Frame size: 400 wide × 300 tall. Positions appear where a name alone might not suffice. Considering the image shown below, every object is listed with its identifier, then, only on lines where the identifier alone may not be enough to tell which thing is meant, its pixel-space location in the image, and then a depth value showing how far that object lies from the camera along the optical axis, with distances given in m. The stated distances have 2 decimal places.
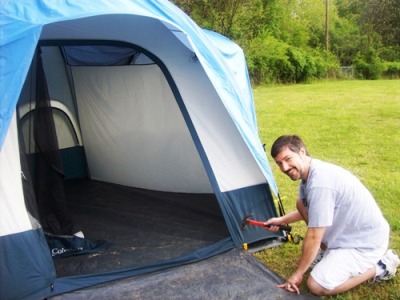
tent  2.81
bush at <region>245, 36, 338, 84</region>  21.80
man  2.66
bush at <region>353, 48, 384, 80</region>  27.64
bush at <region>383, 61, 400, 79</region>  28.09
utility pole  30.61
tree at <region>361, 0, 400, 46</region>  26.69
